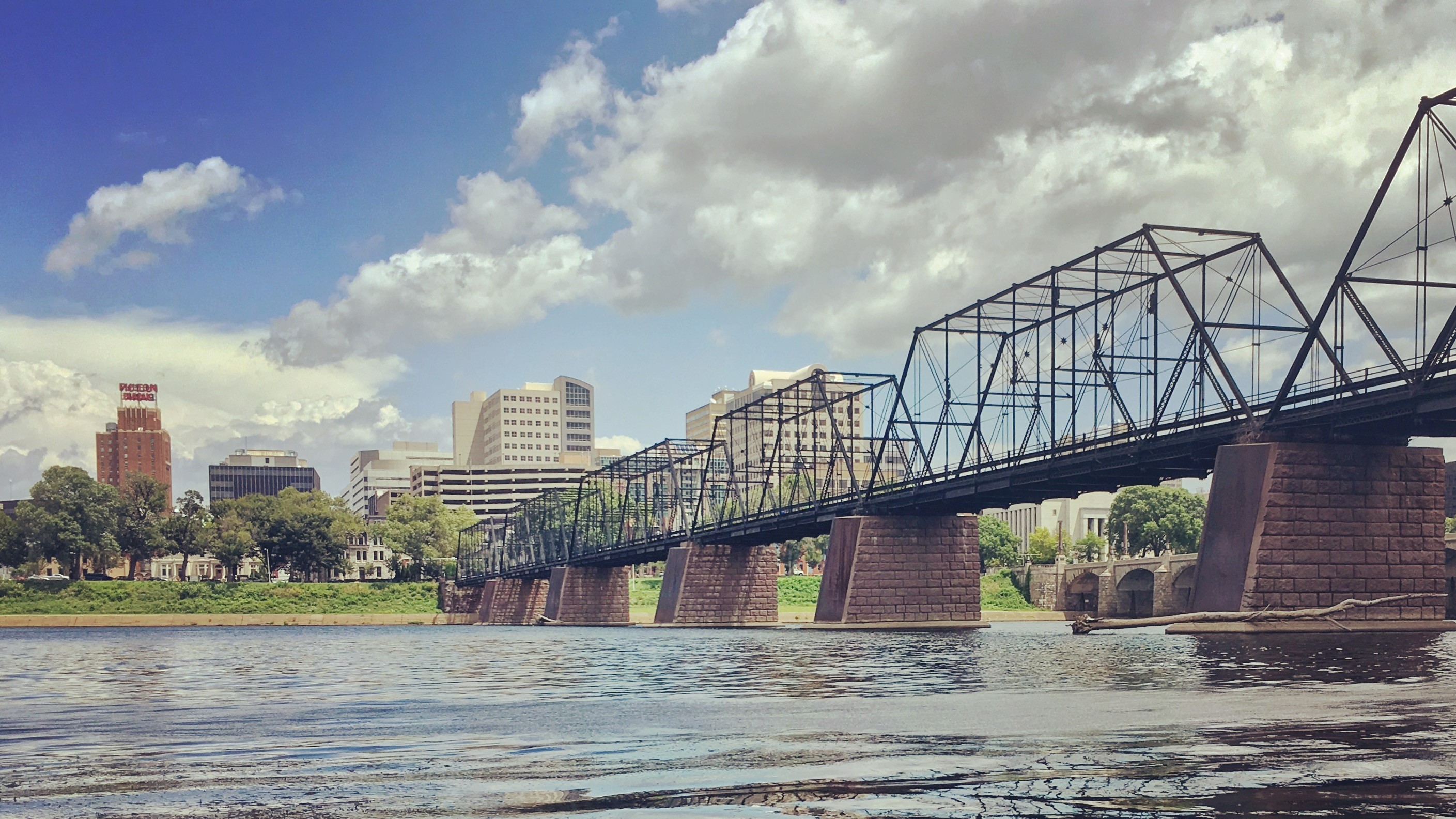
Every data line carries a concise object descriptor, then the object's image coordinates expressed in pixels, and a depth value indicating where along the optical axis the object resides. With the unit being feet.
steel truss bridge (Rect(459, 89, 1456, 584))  165.37
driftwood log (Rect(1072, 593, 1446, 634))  166.64
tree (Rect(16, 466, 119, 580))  617.62
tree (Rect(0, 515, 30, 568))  618.44
